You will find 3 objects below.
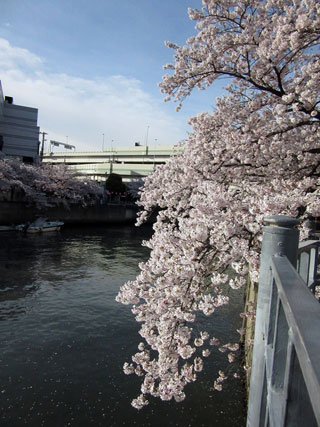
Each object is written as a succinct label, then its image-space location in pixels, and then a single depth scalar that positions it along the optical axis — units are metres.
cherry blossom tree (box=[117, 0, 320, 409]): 4.68
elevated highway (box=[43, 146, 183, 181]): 78.37
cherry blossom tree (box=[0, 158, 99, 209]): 36.72
